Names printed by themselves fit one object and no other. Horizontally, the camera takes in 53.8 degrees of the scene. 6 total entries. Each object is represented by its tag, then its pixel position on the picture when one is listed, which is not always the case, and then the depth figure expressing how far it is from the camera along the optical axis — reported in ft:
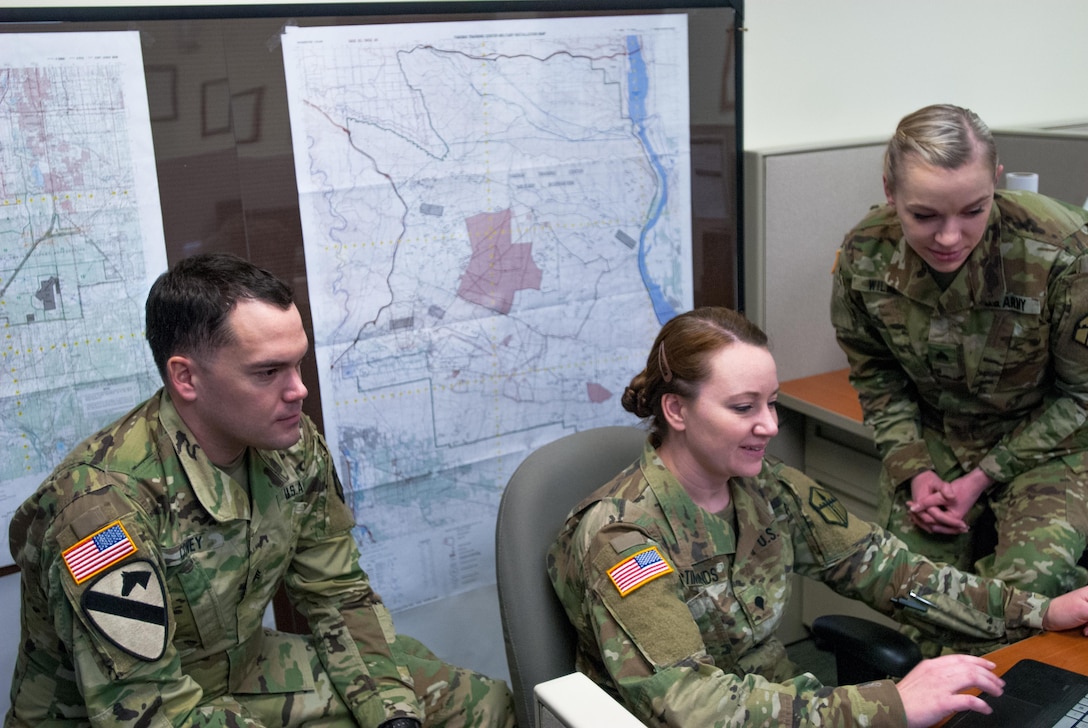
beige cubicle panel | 8.52
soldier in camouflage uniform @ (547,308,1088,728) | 4.42
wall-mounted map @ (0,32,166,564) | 5.87
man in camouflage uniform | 4.41
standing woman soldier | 5.70
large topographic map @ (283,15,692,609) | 6.86
